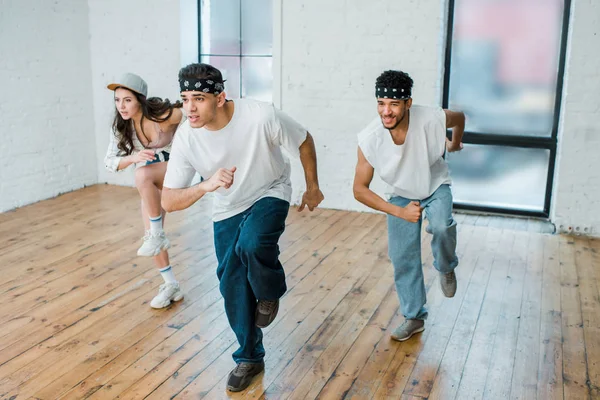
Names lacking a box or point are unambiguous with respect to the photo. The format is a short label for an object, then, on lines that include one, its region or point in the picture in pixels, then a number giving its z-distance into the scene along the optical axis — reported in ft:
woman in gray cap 12.37
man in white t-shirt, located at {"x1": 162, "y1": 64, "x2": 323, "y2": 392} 9.44
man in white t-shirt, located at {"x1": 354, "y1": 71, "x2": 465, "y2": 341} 10.52
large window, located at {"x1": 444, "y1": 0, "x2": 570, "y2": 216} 18.84
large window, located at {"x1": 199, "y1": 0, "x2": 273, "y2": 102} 21.35
